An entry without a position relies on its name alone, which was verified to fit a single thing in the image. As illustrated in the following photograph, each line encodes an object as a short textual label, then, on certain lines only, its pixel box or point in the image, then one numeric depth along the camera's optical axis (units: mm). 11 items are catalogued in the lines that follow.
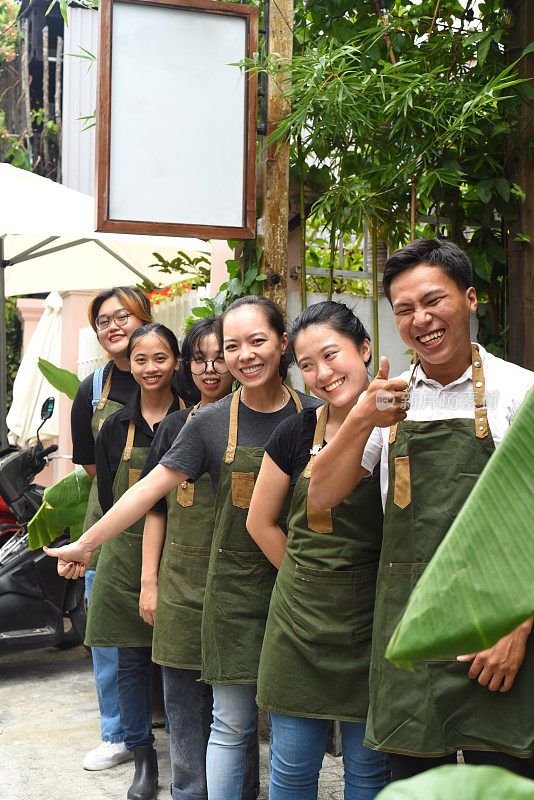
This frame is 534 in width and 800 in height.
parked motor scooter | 5062
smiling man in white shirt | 1842
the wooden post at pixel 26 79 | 13328
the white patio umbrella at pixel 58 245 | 5707
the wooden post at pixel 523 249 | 3492
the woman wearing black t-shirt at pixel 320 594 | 2232
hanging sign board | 3512
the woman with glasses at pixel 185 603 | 2977
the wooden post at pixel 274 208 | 3705
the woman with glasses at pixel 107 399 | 3795
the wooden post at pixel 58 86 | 12852
